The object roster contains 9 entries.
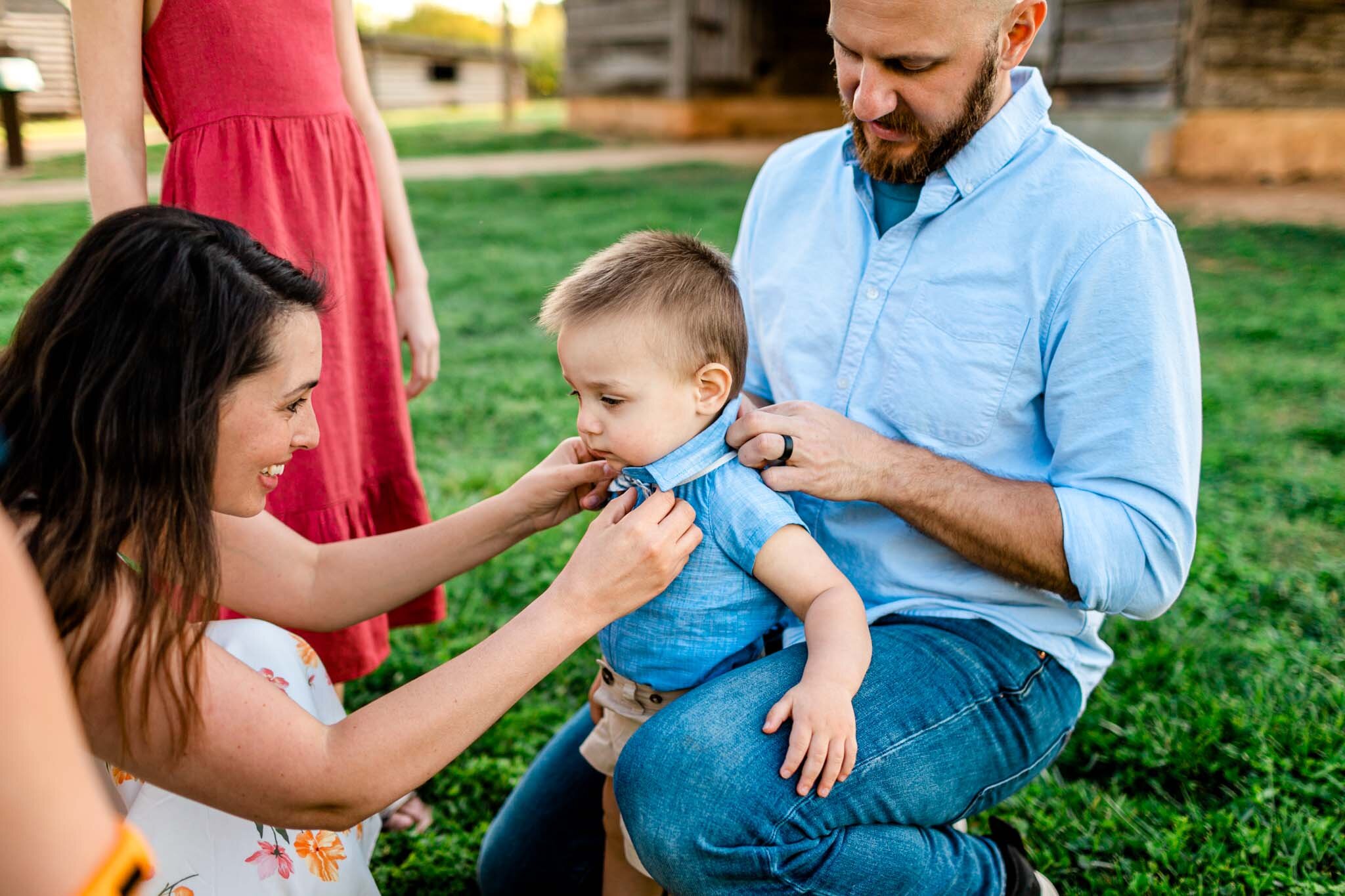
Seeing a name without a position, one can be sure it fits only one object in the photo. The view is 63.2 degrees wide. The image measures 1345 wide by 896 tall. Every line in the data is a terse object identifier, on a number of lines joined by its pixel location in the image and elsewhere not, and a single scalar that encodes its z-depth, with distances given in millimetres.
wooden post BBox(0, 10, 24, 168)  11750
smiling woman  1444
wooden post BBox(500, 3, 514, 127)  20734
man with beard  1770
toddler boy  1854
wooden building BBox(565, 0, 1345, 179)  10961
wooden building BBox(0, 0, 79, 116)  19297
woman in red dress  2176
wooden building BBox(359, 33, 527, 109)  28500
